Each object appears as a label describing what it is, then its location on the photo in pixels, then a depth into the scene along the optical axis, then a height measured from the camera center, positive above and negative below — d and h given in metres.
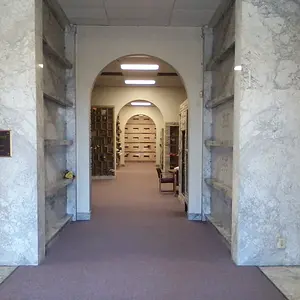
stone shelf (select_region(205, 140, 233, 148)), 5.08 -0.13
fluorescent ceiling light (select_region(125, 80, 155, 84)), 12.96 +1.76
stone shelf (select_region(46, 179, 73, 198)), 4.97 -0.73
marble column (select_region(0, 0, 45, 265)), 4.11 +0.07
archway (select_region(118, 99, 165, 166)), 20.03 +1.10
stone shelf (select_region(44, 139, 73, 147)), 5.04 -0.13
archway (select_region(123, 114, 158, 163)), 23.89 -0.23
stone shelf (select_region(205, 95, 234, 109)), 5.23 +0.49
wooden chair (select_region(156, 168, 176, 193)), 9.84 -1.15
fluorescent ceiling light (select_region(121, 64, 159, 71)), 10.14 +1.79
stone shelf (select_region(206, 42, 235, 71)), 5.04 +1.11
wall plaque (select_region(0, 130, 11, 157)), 4.16 -0.12
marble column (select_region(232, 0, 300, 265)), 4.13 +0.03
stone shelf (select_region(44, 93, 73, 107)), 5.14 +0.49
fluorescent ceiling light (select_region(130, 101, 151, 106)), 19.51 +1.54
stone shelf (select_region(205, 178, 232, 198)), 5.07 -0.74
